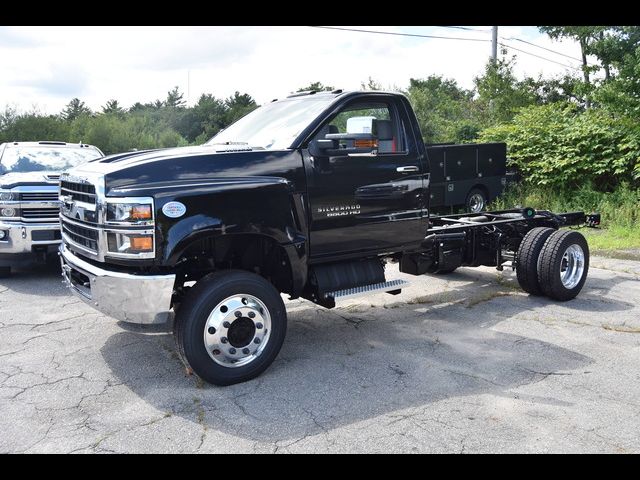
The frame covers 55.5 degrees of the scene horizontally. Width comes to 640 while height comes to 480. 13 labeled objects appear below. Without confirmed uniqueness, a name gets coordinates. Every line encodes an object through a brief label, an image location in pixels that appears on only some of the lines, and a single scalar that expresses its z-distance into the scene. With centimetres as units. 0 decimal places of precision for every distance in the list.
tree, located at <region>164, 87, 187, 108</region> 7001
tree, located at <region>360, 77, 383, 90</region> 2687
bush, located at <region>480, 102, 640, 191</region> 1321
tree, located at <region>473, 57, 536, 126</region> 2161
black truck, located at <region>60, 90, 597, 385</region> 438
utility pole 2503
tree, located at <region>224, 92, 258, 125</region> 5169
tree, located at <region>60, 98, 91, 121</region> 5760
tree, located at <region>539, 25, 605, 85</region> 2738
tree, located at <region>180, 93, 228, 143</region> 4738
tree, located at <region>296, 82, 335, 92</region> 3155
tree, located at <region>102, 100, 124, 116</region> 5670
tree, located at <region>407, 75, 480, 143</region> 2130
